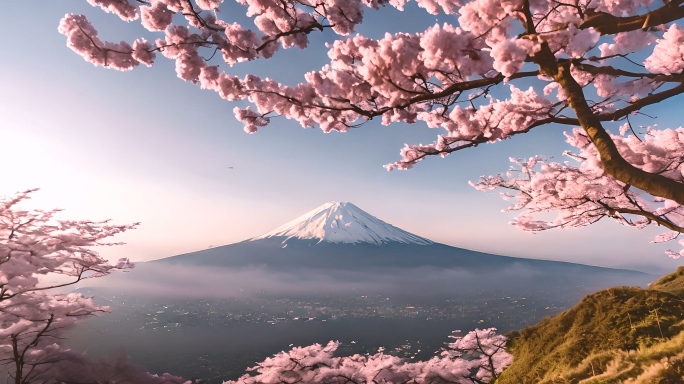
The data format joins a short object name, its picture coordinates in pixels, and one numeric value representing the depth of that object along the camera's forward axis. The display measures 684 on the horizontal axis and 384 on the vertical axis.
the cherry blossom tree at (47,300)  8.54
